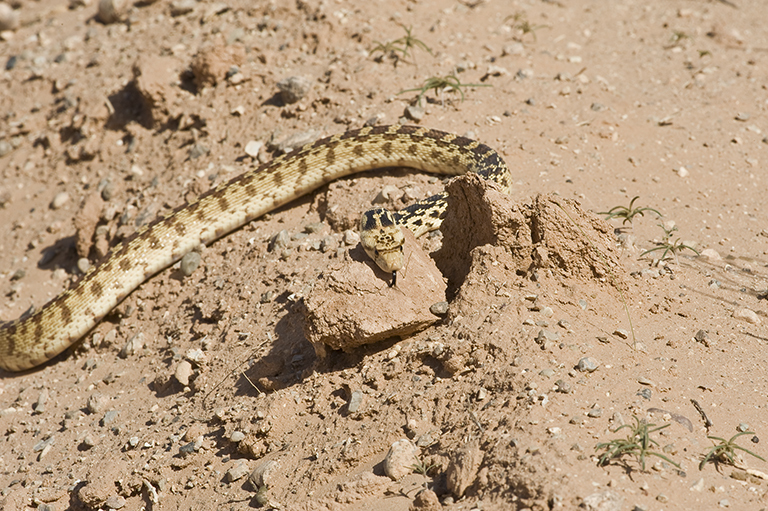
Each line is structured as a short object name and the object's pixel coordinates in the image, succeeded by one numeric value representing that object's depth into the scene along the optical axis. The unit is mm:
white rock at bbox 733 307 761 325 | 10820
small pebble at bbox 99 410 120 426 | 12461
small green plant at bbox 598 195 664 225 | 13008
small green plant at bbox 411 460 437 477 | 8445
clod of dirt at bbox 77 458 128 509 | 10523
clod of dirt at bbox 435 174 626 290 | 10500
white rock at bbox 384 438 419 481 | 8594
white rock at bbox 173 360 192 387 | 12352
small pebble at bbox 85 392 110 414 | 12859
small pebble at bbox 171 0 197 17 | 23250
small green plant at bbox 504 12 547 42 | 20750
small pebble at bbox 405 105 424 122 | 17062
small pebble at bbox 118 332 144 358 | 14312
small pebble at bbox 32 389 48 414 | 13742
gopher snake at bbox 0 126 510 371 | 15570
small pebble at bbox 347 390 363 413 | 9812
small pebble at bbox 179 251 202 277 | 15508
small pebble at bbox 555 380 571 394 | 8750
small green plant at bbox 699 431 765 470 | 8008
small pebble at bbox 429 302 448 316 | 10508
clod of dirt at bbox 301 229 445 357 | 9992
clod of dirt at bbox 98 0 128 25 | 24297
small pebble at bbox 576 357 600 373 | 9125
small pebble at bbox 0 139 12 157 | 21906
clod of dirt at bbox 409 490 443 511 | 7945
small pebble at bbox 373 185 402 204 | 14703
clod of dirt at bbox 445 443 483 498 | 8047
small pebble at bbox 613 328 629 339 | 9977
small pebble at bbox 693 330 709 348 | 10109
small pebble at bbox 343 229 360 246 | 13508
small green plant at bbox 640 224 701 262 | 11961
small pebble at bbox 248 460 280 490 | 9367
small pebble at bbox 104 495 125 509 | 10406
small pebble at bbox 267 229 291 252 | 14195
